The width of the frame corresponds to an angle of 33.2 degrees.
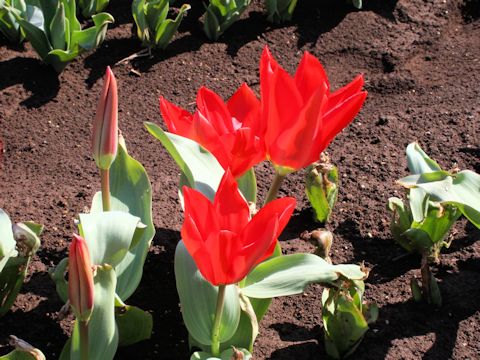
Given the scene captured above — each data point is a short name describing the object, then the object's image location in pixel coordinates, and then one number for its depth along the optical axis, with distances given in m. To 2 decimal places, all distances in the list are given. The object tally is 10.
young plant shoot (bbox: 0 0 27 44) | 3.18
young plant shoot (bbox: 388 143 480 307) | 2.14
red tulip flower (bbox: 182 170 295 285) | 1.56
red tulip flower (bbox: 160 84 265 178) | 1.83
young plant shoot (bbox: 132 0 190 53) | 3.28
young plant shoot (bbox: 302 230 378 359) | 2.01
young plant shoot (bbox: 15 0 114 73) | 3.09
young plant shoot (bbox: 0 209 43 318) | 1.87
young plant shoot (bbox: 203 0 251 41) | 3.47
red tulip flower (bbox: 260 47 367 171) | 1.76
